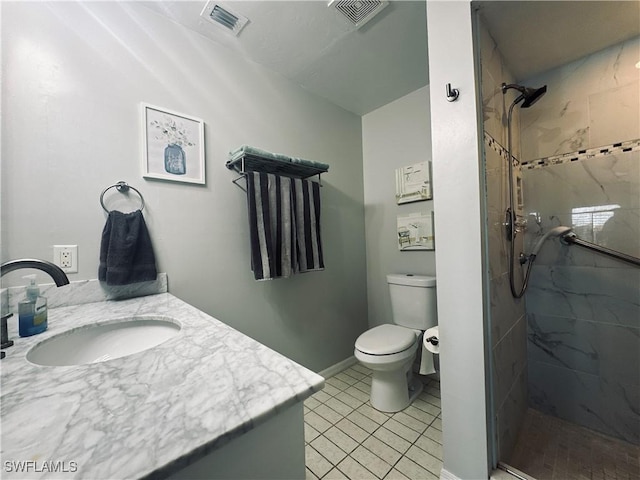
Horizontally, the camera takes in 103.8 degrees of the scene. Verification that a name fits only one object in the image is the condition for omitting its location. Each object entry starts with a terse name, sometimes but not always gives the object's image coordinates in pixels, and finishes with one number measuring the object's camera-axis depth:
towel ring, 1.16
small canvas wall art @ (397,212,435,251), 1.93
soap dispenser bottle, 0.74
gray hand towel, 1.13
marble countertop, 0.31
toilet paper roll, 1.30
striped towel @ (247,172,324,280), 1.52
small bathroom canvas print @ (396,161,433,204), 1.93
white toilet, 1.50
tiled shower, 1.21
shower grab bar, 1.29
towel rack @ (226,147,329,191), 1.45
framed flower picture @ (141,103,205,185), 1.28
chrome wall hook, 1.02
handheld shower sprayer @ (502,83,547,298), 1.24
